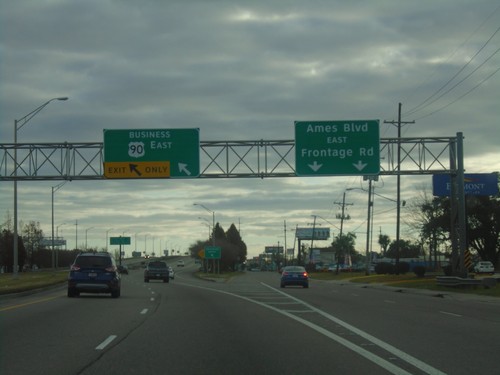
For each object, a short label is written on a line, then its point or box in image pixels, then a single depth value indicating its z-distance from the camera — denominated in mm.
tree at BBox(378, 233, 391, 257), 196375
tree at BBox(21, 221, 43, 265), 143750
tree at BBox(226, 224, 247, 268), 194412
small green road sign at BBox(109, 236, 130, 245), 140050
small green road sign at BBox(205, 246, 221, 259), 96812
